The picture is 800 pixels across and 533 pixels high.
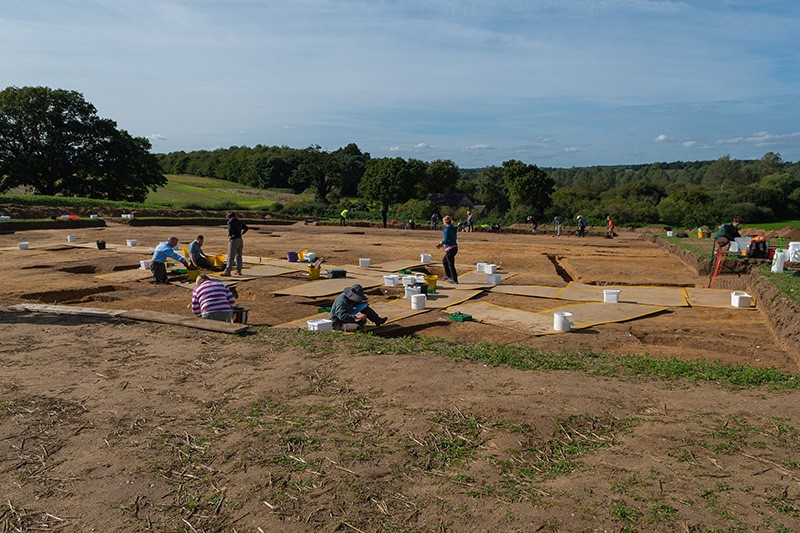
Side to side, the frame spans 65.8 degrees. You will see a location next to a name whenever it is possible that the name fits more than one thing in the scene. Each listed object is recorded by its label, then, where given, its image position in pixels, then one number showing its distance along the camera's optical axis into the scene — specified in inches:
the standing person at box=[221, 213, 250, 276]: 559.2
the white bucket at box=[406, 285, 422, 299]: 458.9
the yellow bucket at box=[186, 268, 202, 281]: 552.1
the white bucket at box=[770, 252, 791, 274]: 537.0
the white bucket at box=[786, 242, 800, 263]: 549.6
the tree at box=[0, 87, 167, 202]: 1852.9
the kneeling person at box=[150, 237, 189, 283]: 532.4
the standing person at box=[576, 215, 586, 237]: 1344.7
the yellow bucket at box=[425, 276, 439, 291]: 497.4
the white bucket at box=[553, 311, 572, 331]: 370.0
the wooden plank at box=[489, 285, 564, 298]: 504.6
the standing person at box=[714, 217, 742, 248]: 564.4
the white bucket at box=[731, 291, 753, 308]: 458.3
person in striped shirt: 364.8
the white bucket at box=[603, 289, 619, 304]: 468.8
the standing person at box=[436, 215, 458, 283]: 529.0
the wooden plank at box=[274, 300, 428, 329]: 389.5
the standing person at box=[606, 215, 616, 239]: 1294.3
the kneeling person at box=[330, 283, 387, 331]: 355.9
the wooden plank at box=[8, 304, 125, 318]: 361.4
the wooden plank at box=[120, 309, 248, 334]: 326.3
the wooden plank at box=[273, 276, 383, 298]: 499.8
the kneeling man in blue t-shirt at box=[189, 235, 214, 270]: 571.8
